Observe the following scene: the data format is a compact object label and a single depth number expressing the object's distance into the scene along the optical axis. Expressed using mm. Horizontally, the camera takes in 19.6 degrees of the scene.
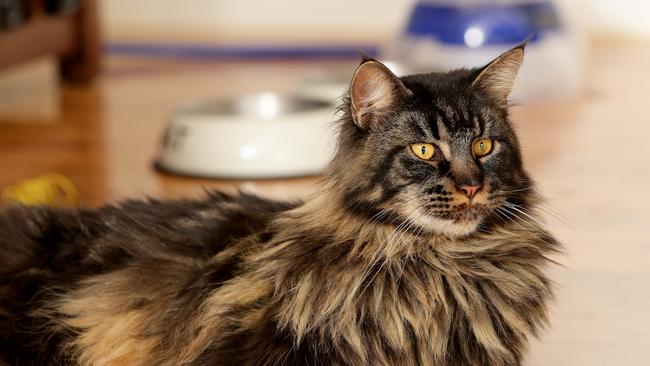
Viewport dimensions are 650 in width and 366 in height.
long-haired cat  1210
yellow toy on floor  1685
